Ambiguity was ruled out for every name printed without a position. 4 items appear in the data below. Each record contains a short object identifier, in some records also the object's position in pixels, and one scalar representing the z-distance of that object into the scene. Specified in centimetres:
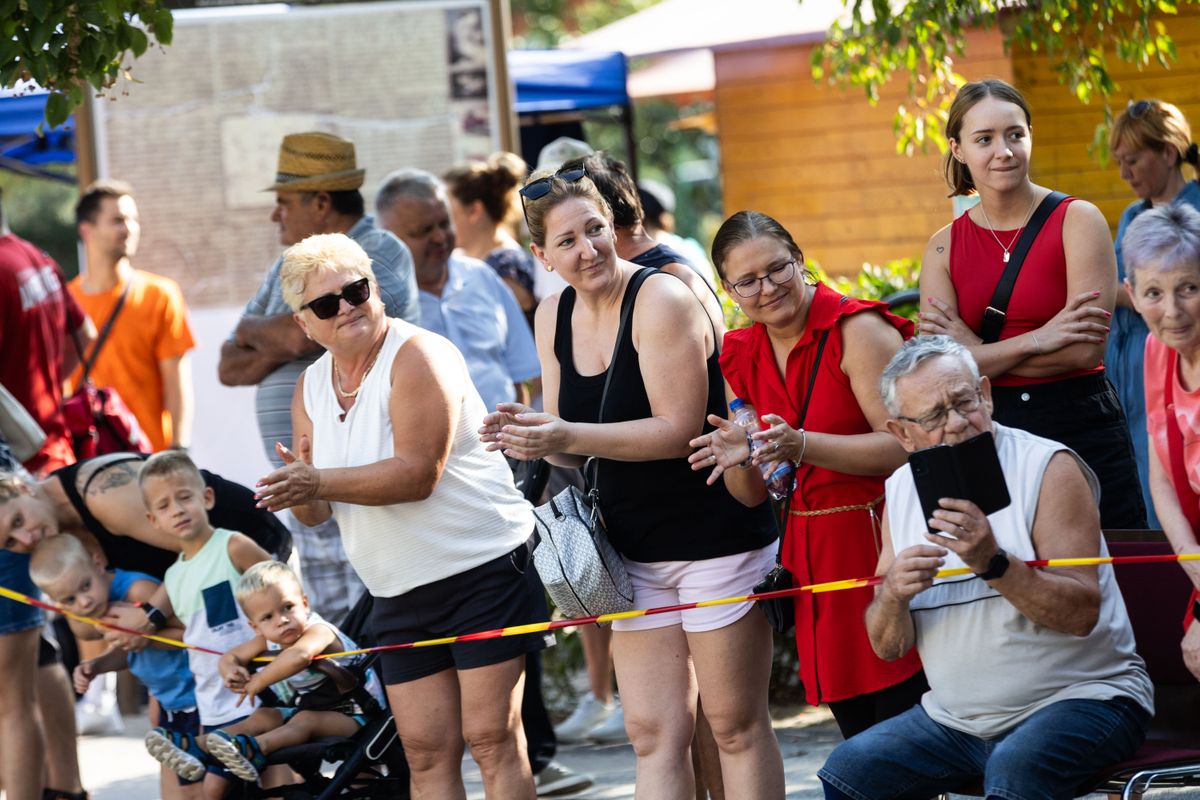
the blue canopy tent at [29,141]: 1952
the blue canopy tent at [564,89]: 2125
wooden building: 2147
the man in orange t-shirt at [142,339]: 1512
